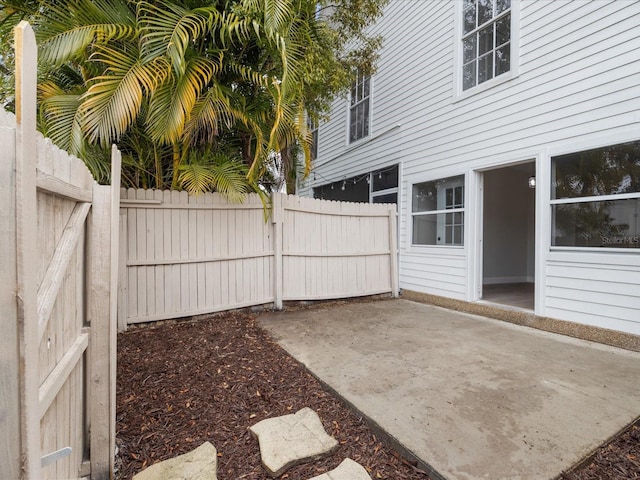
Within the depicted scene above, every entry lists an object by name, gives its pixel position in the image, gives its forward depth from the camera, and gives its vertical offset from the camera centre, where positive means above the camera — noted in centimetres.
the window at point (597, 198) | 335 +44
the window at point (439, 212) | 527 +45
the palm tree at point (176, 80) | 317 +173
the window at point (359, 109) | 757 +312
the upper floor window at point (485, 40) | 459 +292
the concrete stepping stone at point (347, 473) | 163 -120
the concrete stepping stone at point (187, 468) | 164 -120
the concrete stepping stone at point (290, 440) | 173 -117
